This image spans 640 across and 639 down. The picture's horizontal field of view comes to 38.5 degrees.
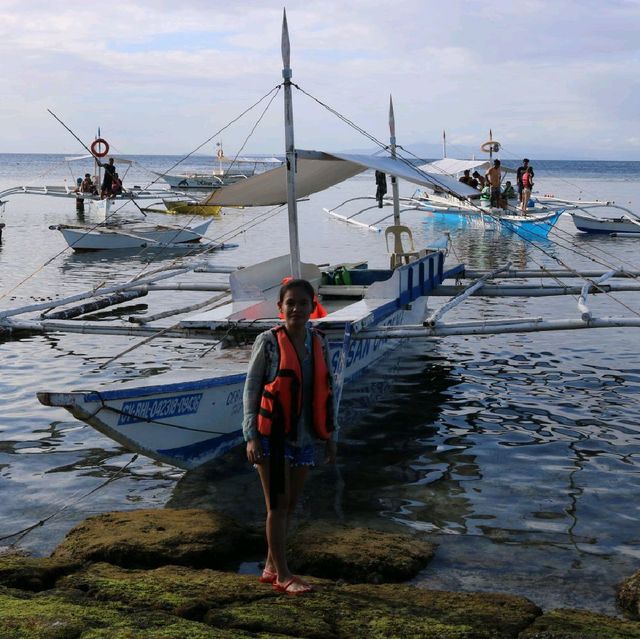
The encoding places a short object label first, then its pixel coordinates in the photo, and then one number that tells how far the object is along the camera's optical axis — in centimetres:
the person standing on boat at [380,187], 2056
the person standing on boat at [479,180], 3566
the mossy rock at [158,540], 647
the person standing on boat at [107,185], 3573
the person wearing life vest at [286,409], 555
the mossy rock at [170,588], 525
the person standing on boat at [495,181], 3238
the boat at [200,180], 5841
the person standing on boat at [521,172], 3288
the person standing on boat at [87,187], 3850
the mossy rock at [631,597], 591
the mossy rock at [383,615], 499
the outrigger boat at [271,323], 803
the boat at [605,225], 3438
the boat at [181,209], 4162
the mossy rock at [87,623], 462
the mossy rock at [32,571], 572
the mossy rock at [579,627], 505
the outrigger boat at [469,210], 3136
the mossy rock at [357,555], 638
